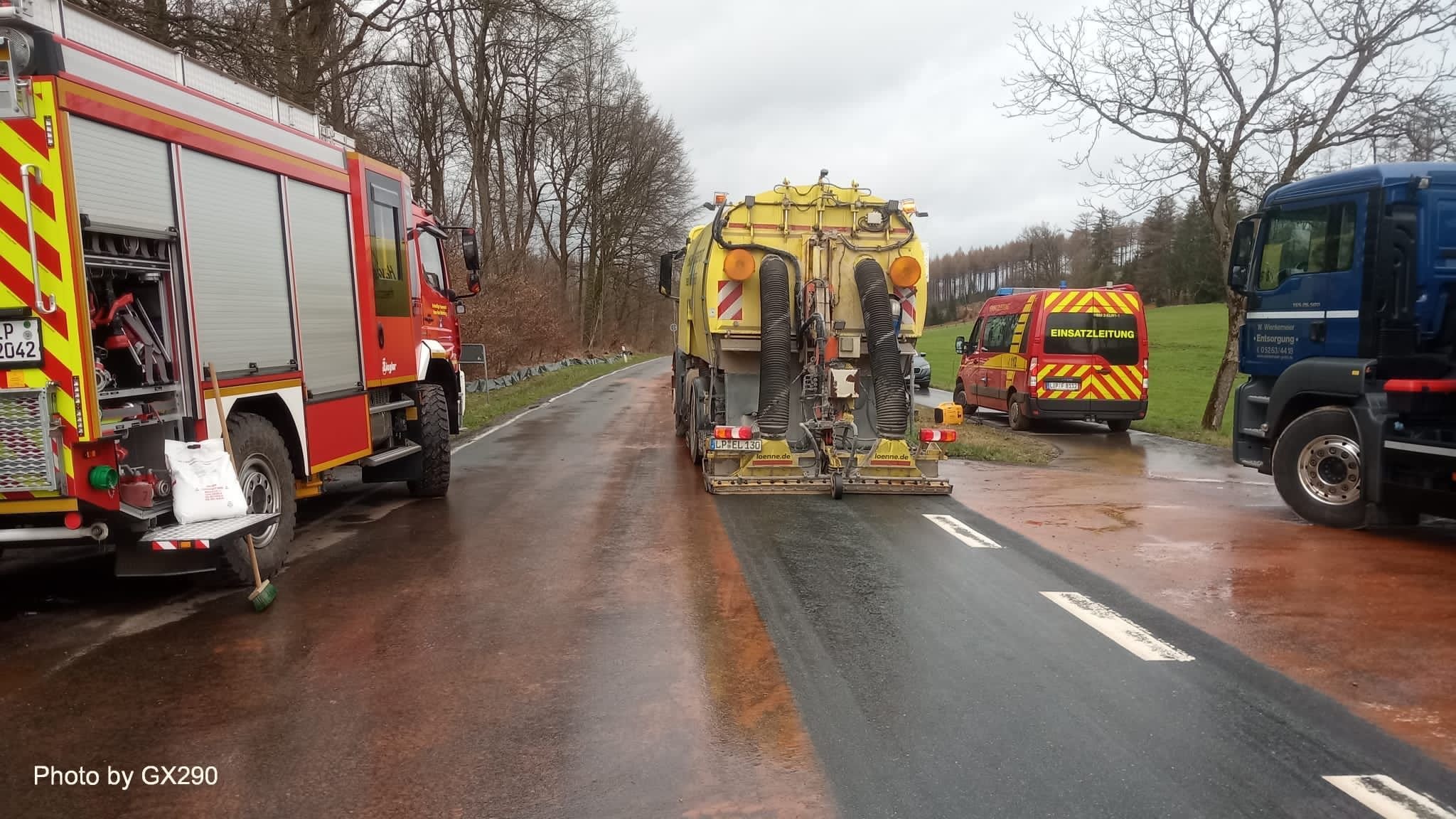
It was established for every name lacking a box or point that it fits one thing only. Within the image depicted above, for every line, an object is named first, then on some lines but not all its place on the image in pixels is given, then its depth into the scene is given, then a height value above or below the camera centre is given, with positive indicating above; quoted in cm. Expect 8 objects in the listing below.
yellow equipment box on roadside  974 -107
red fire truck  466 +21
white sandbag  523 -91
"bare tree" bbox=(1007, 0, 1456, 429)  1312 +324
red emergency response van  1577 -77
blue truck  705 -29
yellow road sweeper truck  946 -26
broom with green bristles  543 -160
